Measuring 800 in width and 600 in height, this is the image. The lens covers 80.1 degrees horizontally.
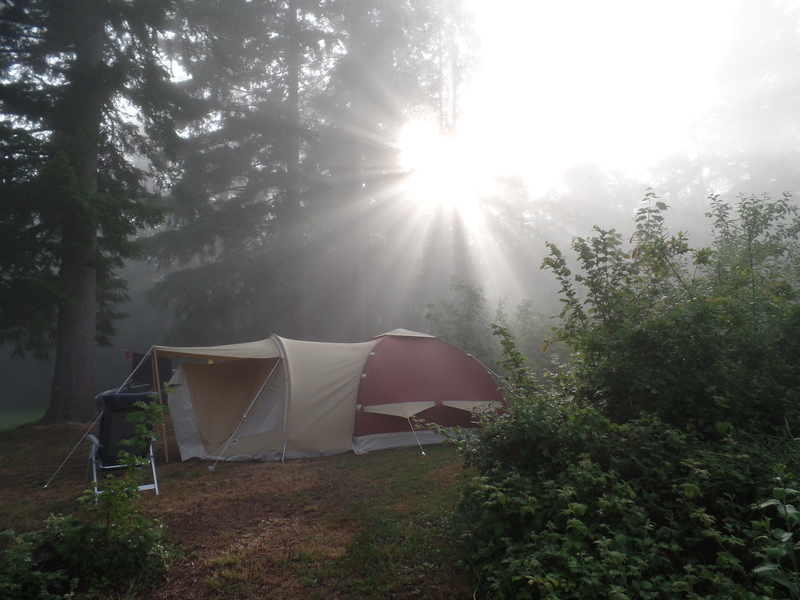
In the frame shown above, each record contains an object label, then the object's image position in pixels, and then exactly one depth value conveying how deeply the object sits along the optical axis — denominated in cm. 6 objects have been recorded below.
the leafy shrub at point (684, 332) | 332
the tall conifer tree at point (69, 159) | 837
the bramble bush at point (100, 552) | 289
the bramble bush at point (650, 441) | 236
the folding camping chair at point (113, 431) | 530
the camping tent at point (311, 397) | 712
